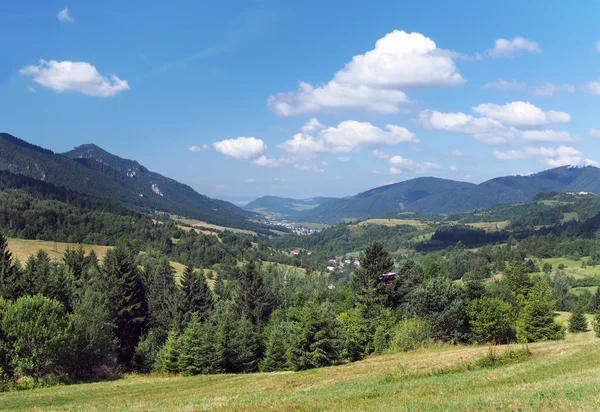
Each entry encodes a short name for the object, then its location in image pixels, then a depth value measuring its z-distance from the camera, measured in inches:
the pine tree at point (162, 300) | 2815.0
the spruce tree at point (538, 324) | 2509.8
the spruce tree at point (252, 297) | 3181.6
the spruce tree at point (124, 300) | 2674.7
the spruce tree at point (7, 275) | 2379.4
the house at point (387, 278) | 3093.0
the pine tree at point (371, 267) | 3056.1
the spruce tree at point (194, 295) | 2901.1
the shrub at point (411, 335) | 2235.9
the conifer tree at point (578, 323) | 3329.2
